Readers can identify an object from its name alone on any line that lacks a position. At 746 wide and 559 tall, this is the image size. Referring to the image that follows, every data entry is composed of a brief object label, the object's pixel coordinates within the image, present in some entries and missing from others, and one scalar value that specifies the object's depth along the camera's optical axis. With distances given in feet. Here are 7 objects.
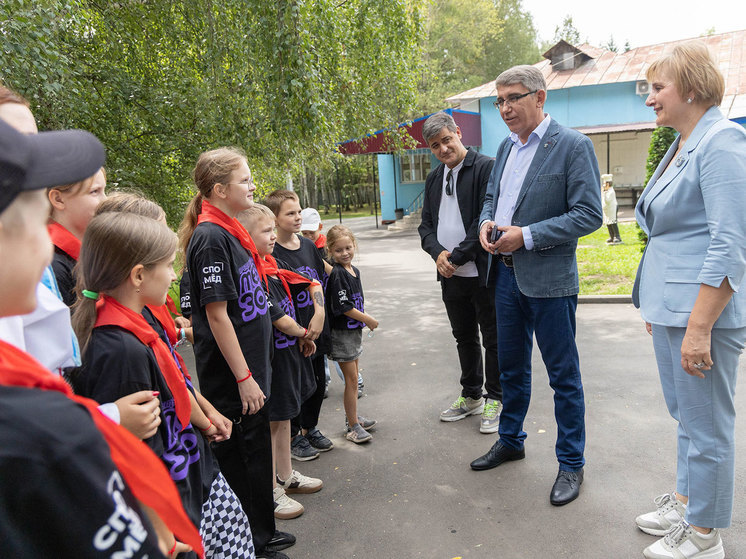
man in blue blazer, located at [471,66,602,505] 10.37
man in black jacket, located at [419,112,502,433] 13.64
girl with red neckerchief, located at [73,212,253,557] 5.47
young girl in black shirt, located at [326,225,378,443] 13.47
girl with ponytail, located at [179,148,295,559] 8.37
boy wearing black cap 2.35
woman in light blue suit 7.60
